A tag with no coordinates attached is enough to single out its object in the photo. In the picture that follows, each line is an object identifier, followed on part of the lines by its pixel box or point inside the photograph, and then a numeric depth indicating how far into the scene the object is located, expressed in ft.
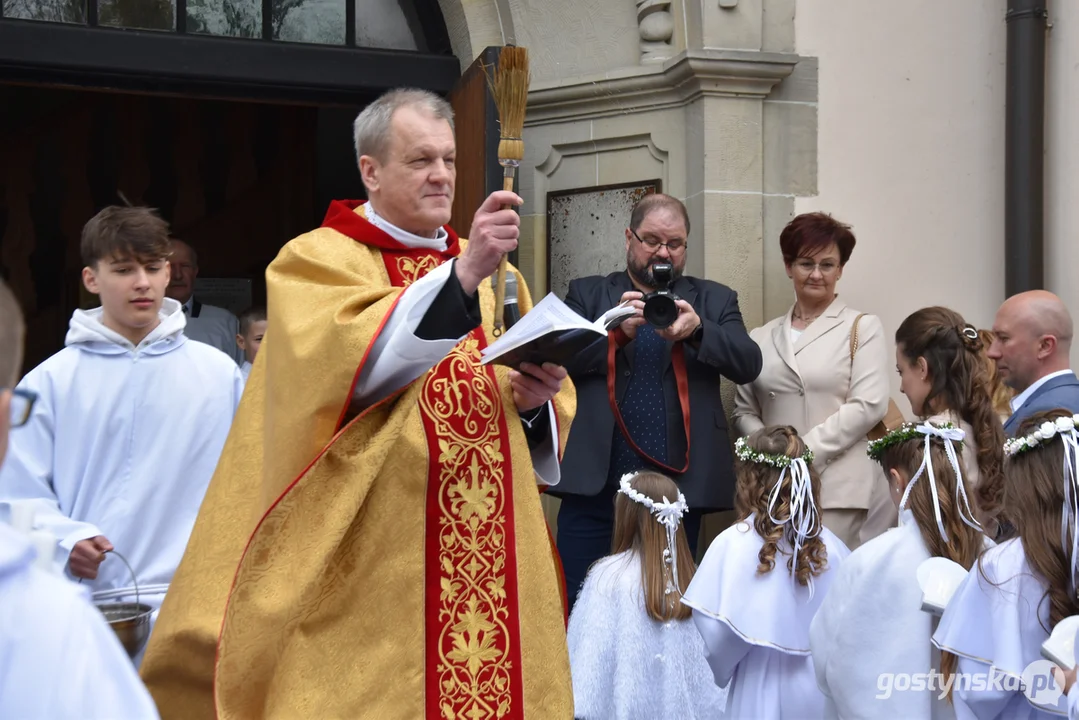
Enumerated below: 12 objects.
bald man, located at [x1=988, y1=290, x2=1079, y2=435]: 15.29
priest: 10.12
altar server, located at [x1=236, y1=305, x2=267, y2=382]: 20.59
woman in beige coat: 17.89
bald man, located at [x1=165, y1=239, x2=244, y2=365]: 21.84
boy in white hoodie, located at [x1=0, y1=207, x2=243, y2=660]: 13.16
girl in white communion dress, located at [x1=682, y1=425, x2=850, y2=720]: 13.74
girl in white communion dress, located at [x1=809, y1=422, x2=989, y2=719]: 11.98
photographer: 17.37
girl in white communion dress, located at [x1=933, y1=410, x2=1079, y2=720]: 10.00
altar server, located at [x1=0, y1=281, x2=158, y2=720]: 4.94
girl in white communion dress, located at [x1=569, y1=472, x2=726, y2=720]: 14.70
